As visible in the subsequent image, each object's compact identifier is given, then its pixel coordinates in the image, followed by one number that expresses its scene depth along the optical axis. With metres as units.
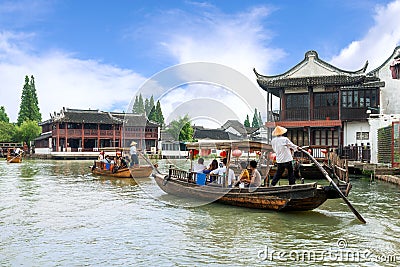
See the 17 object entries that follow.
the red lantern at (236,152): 9.75
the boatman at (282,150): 8.13
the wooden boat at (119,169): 16.19
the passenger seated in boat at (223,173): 9.30
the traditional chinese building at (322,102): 20.91
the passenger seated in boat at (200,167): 10.38
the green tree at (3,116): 57.38
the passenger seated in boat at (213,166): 10.31
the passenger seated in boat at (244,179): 9.12
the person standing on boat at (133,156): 16.06
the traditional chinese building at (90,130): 39.41
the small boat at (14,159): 31.24
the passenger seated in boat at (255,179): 8.83
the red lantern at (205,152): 11.00
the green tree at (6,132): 46.81
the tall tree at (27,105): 50.38
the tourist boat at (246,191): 7.91
